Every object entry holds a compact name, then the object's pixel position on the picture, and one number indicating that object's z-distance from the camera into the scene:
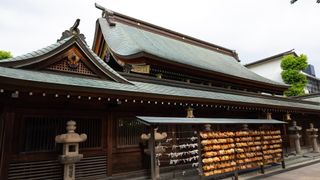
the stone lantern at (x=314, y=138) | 15.16
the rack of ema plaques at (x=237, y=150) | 7.40
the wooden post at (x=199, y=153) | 7.15
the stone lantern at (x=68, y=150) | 6.04
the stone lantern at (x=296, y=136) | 13.82
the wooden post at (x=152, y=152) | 6.20
